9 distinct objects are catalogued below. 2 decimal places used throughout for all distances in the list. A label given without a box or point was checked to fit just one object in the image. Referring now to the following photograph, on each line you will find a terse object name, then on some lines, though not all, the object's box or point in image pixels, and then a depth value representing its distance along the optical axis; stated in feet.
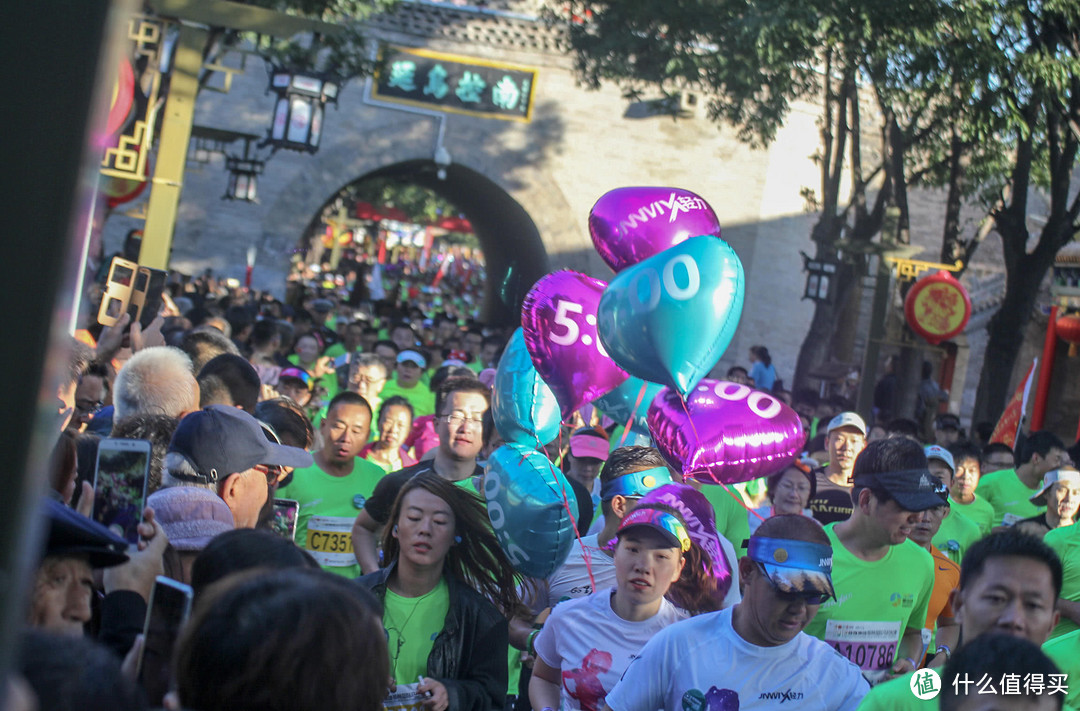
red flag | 31.50
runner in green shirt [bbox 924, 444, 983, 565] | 19.31
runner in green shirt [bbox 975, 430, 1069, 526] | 25.11
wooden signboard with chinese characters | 67.10
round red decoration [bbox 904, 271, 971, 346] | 48.19
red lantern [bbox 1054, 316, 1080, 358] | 54.75
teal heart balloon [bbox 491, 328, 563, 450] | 14.79
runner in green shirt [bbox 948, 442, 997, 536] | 22.60
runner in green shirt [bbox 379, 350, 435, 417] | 29.01
